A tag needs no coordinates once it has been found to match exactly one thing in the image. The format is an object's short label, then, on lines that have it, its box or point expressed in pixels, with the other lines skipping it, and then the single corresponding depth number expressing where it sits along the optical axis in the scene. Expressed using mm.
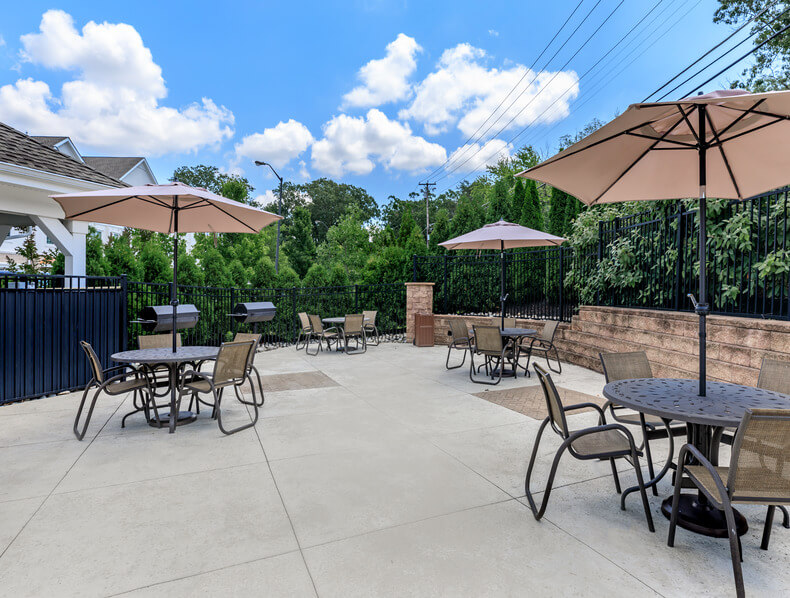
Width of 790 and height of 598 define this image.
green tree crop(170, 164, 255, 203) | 47250
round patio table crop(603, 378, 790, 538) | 2455
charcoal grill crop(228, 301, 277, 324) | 9500
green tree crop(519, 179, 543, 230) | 15922
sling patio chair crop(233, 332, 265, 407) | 5170
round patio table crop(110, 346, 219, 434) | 4434
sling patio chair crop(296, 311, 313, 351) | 10102
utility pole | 41906
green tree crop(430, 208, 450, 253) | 17844
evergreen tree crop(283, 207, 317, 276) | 23034
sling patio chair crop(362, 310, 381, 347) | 10831
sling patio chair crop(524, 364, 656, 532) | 2568
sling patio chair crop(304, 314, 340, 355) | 9992
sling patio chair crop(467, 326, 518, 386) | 6656
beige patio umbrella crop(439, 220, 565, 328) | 7488
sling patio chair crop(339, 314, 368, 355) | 9859
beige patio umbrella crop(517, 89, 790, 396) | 2646
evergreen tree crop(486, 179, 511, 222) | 17098
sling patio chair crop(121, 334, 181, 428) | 4863
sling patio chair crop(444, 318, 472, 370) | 7961
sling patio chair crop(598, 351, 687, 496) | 3383
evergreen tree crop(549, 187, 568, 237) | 14477
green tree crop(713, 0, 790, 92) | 16969
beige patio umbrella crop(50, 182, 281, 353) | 4773
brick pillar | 11469
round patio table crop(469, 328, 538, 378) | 6930
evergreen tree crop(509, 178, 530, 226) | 16352
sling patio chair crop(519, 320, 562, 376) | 7612
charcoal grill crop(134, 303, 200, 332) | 7348
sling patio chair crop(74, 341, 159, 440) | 4316
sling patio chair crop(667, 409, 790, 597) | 1972
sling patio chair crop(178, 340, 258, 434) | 4472
